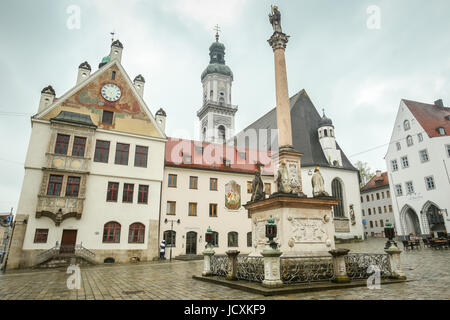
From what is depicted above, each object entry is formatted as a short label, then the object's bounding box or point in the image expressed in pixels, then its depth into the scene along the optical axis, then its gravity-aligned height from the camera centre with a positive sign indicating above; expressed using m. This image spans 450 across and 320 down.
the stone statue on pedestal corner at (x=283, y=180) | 9.67 +2.14
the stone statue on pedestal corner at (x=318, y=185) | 10.17 +2.07
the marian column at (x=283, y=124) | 10.08 +4.72
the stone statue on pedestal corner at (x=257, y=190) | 10.78 +2.02
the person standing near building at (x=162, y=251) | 24.41 -0.50
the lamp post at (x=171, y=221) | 26.08 +2.09
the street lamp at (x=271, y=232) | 7.52 +0.31
